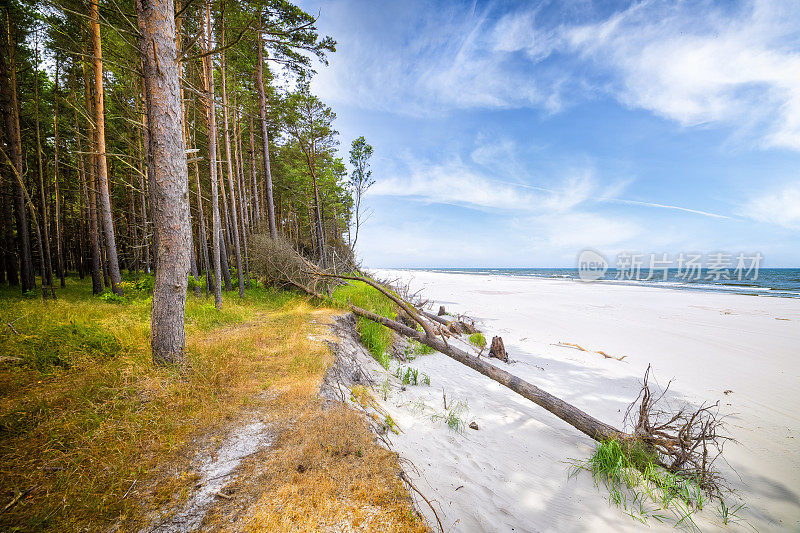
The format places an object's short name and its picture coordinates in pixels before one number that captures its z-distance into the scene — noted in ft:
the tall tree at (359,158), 62.23
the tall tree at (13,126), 32.60
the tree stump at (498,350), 23.04
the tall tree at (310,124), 52.11
